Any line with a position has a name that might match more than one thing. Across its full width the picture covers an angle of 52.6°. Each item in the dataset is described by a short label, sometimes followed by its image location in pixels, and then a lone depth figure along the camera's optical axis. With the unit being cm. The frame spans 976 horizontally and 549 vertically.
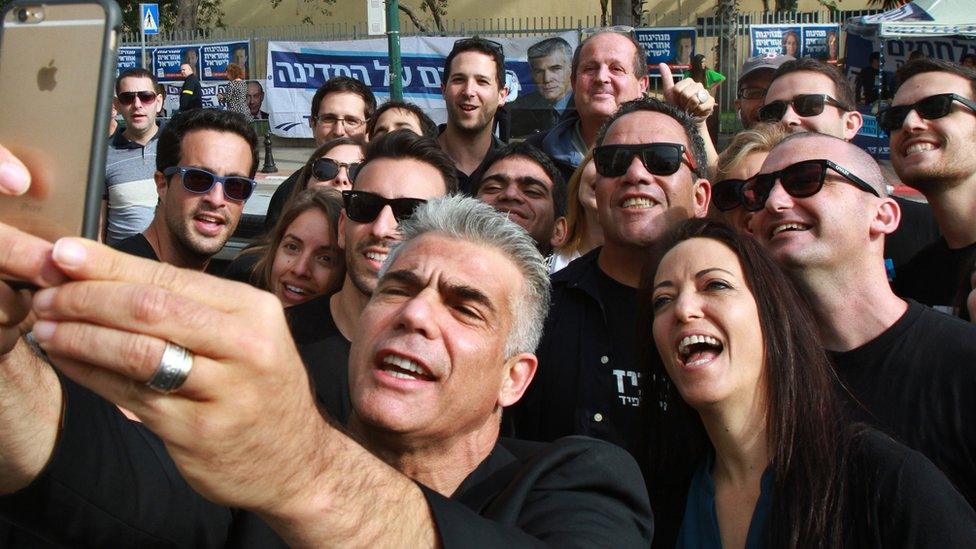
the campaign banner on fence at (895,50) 1366
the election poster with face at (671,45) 1727
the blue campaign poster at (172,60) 2008
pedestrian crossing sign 1789
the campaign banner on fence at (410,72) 1627
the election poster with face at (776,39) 1795
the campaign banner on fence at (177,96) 1947
